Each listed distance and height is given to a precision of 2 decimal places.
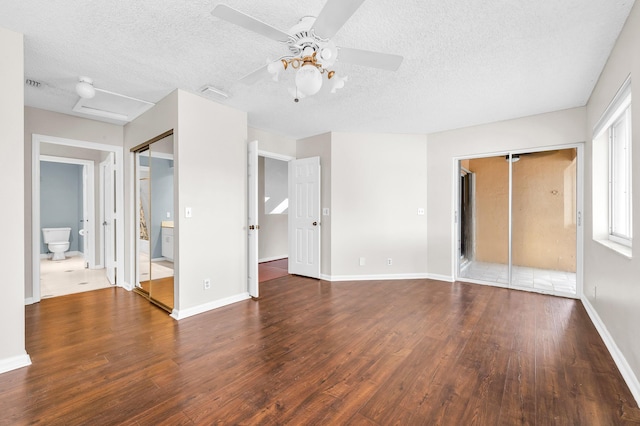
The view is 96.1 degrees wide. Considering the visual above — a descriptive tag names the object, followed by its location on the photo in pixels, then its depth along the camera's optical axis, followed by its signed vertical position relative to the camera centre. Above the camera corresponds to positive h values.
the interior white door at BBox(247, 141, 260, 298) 3.76 -0.07
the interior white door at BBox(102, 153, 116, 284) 4.37 +0.00
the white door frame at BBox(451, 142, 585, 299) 3.64 +0.10
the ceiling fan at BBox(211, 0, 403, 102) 1.45 +0.99
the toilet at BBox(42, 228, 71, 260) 6.45 -0.63
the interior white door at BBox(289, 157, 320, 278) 4.89 -0.08
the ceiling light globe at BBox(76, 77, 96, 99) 2.79 +1.22
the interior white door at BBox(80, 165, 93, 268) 5.62 -0.12
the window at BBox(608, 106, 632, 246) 2.45 +0.31
